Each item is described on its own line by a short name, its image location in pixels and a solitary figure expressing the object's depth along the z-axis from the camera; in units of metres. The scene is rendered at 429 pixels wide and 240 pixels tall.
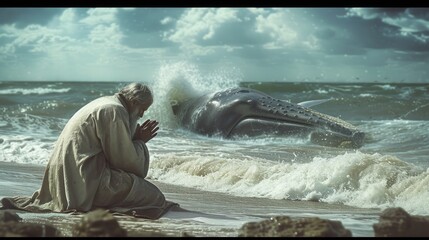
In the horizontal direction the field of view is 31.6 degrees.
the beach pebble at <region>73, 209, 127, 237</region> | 3.85
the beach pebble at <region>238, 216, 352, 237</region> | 3.98
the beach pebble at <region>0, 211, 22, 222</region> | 4.52
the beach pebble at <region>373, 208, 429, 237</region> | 4.20
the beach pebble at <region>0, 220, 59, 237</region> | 3.79
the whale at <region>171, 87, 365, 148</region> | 12.28
